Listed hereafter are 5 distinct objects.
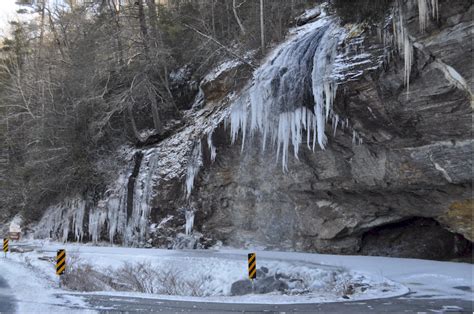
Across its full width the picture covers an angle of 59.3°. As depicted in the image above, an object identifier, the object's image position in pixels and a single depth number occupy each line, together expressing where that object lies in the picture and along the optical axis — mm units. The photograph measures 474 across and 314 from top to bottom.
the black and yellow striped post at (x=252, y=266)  10383
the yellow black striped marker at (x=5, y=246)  15023
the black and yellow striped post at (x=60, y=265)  10586
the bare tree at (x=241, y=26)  20325
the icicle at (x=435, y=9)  10297
